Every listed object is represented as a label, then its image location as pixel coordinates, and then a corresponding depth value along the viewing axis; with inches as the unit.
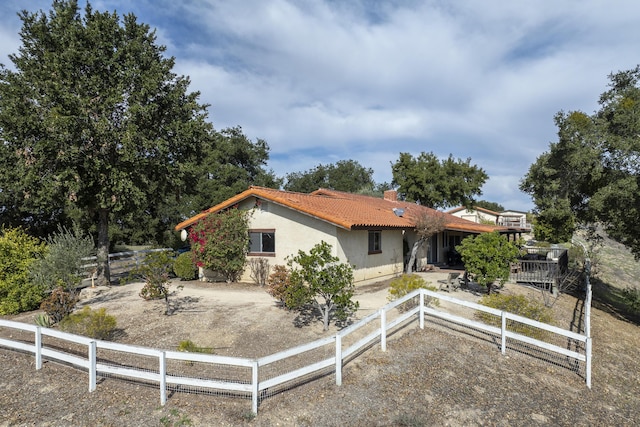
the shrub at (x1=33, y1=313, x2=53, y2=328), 388.5
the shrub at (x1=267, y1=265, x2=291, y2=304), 406.6
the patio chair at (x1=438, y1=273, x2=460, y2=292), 574.3
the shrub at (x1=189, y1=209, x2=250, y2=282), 654.5
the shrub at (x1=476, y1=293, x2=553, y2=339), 411.2
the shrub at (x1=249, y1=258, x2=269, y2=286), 662.5
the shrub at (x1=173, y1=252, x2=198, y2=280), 735.7
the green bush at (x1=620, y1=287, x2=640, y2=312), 749.9
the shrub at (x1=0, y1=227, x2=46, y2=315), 475.5
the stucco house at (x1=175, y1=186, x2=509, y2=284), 605.3
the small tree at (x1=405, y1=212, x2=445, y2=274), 722.2
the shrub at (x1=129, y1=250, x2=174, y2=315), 423.8
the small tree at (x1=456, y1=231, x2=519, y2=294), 531.2
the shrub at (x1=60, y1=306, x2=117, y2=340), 346.9
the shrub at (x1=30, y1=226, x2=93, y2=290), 475.8
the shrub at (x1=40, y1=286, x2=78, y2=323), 395.5
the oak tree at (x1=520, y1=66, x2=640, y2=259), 620.7
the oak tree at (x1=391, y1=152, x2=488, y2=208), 1493.6
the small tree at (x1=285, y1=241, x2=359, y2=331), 356.7
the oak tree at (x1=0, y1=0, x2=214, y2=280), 577.9
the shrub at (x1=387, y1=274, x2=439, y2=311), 426.9
